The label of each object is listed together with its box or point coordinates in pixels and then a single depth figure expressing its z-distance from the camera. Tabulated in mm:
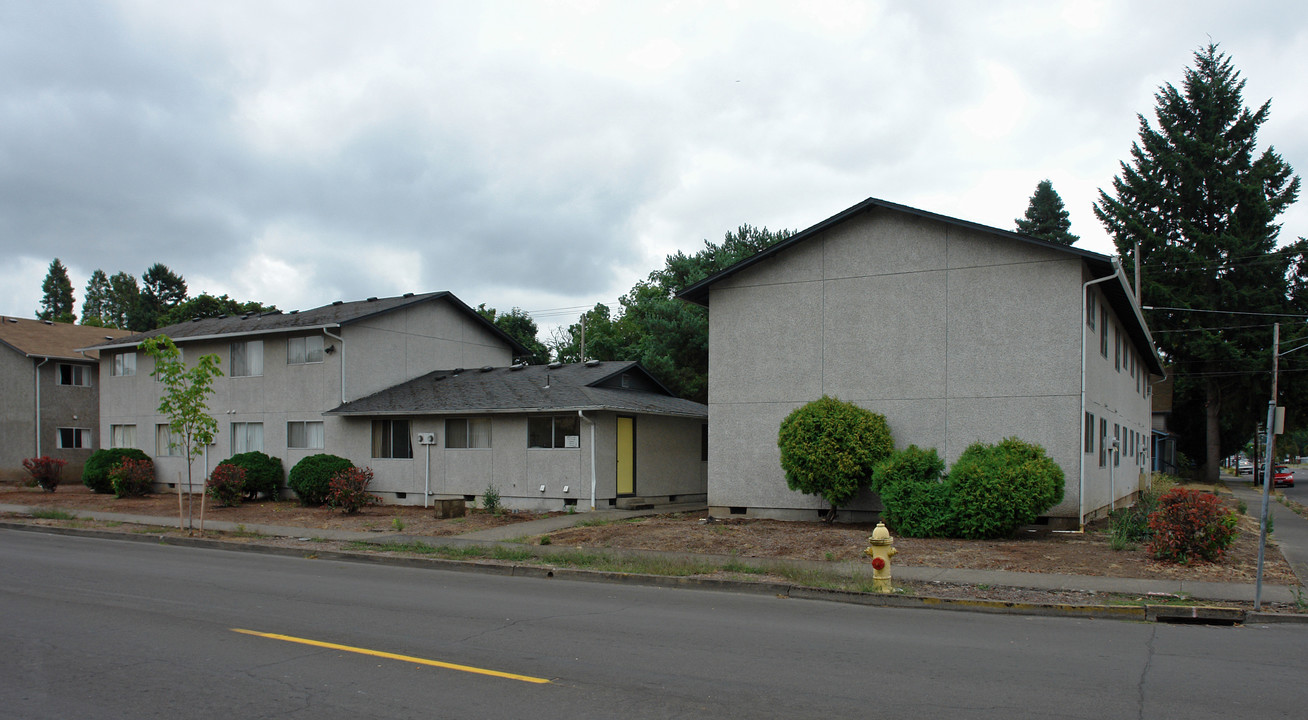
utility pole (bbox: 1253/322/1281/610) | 9555
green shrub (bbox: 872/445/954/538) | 16219
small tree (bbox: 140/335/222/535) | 18906
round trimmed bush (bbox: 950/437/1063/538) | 15750
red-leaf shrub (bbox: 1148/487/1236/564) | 12906
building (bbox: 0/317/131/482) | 36281
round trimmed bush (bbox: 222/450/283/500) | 26312
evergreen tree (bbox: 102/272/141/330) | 98562
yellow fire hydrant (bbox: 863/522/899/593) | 11164
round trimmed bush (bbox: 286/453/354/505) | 24078
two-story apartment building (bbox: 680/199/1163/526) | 17266
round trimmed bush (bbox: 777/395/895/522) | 17875
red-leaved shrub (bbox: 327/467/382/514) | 22188
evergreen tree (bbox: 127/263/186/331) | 95938
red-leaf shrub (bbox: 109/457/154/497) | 28375
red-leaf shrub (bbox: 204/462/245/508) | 25031
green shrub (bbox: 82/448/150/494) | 29891
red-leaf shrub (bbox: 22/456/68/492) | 30500
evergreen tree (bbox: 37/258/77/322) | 111625
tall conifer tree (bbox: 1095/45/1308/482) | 45719
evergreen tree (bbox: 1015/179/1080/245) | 68750
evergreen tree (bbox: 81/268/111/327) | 108562
